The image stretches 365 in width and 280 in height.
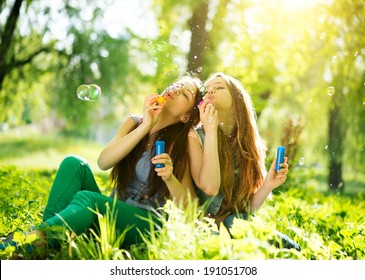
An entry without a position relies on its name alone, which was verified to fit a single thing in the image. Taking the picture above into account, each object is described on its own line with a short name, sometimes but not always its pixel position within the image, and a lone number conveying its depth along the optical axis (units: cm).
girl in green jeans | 248
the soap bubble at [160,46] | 350
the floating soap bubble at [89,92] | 362
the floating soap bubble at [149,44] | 348
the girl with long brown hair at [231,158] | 291
